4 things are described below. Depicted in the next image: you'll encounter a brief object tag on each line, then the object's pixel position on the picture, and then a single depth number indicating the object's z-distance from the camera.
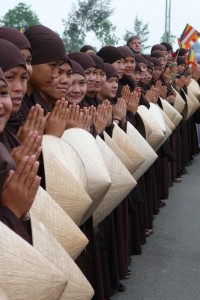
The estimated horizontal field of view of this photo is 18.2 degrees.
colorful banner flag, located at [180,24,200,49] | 10.64
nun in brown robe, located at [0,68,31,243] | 1.90
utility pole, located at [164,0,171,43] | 14.91
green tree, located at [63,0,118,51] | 46.50
